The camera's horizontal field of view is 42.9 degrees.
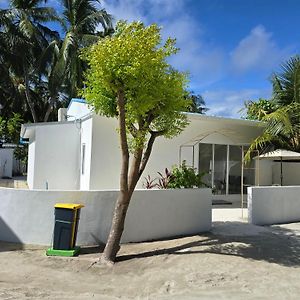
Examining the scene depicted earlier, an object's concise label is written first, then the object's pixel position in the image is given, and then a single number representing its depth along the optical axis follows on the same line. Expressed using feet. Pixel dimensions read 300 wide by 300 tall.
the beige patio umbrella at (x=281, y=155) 43.11
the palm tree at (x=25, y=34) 96.50
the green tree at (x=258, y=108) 55.16
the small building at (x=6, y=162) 95.73
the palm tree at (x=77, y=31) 91.15
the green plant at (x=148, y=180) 43.33
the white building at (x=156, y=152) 43.37
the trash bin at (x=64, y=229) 24.88
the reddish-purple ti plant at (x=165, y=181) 33.08
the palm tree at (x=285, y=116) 46.09
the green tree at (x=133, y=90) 22.33
